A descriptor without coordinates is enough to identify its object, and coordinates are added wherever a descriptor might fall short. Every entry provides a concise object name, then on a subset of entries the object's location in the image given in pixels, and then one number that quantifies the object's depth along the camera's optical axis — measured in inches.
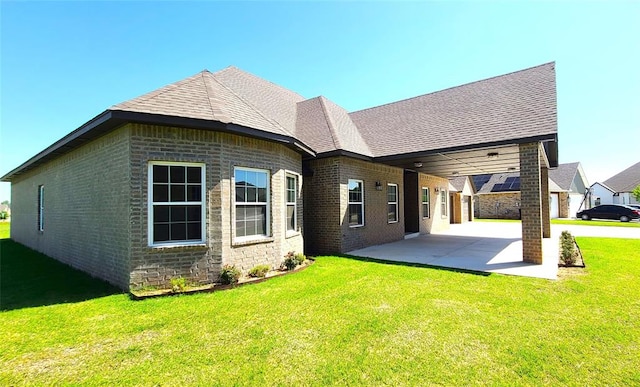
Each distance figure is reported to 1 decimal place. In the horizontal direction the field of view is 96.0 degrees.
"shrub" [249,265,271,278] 278.7
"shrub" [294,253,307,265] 326.4
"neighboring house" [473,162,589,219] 1261.1
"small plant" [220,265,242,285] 254.7
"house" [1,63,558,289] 241.8
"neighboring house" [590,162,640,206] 1804.9
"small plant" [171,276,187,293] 230.7
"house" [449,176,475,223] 999.0
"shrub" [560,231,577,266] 325.8
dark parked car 1100.6
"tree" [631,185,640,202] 1633.0
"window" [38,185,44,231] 467.8
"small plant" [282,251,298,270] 313.4
